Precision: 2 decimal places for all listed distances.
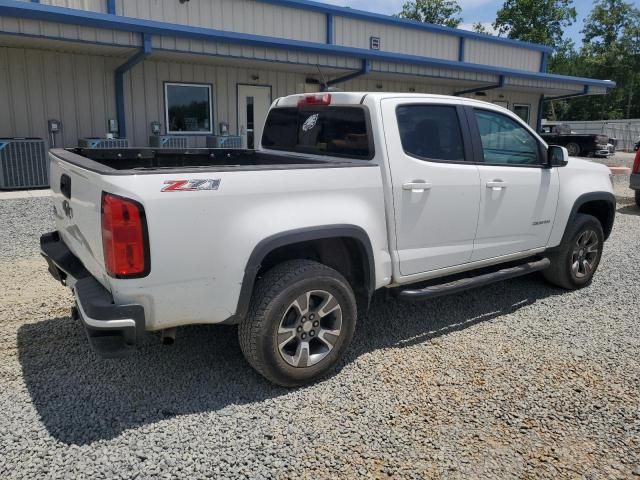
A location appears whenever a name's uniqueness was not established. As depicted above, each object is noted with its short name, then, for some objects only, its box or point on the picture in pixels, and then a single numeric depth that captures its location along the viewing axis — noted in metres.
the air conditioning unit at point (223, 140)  13.65
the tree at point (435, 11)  46.56
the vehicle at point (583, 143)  24.78
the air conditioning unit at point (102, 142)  11.23
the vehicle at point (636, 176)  10.43
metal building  10.77
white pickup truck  2.79
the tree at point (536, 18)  44.72
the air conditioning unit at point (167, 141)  12.67
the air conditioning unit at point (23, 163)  10.24
